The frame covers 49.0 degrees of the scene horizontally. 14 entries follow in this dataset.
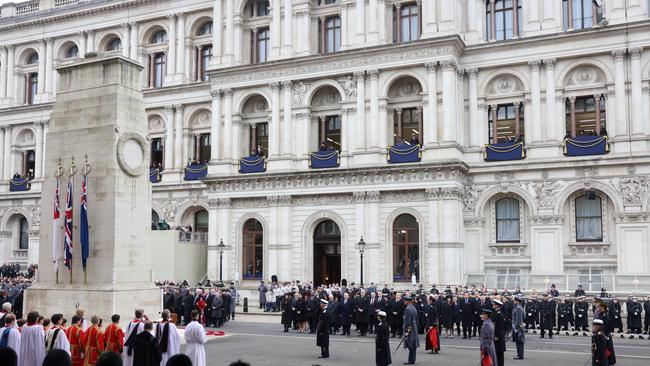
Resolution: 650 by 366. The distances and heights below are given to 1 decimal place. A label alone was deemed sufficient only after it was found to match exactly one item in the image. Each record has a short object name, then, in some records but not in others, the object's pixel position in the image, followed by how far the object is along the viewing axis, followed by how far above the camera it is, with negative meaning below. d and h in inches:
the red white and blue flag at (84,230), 896.3 +19.7
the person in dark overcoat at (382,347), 759.1 -106.4
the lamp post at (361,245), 1523.1 +3.0
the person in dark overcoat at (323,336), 873.5 -109.6
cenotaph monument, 898.7 +71.1
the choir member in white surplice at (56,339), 579.8 -75.8
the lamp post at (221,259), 1692.5 -30.9
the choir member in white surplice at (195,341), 612.1 -81.9
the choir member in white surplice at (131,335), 600.1 -75.4
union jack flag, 909.2 +21.1
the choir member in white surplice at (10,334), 566.6 -70.7
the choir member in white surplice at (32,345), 577.0 -80.5
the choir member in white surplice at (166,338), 609.9 -78.6
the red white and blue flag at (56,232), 928.9 +17.8
